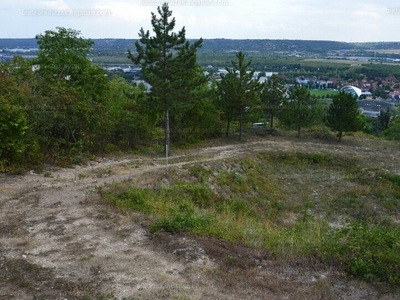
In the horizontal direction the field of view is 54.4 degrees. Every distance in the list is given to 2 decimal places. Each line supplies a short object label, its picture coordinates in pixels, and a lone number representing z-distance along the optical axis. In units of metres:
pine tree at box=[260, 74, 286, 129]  27.59
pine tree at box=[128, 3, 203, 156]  18.11
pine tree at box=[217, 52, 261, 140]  24.22
